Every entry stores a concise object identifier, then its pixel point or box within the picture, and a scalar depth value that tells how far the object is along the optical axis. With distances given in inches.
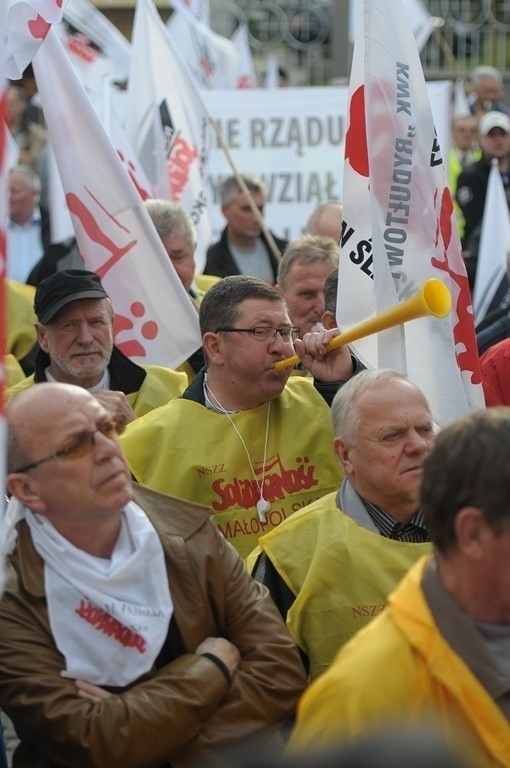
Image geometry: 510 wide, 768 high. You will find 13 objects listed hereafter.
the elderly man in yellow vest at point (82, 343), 305.4
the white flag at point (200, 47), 653.9
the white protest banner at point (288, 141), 576.3
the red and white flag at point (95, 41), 527.1
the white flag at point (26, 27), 289.9
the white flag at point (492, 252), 487.6
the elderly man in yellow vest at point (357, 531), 220.8
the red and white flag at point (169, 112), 475.6
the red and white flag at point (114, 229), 332.9
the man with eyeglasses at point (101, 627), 191.4
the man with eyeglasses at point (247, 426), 270.7
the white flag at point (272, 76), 873.6
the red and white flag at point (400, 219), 265.6
